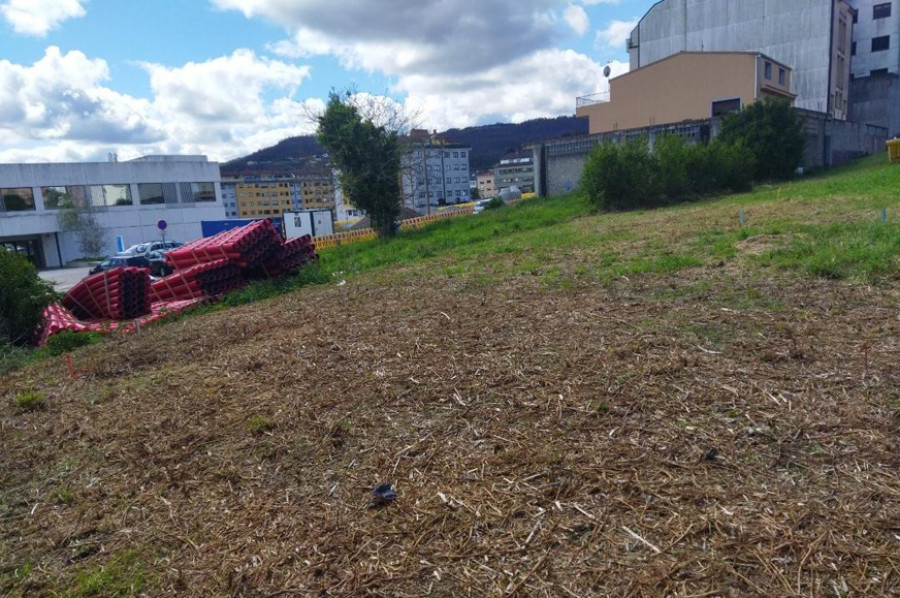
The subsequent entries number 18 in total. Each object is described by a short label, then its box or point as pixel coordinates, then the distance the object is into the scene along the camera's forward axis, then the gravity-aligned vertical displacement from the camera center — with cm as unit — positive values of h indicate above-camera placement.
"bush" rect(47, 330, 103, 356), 946 -202
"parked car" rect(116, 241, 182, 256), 3318 -212
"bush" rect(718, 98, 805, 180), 2502 +173
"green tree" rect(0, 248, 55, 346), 1066 -148
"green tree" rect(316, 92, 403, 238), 2188 +155
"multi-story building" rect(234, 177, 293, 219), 11362 +147
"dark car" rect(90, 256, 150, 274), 2705 -233
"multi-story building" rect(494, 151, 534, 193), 11281 +349
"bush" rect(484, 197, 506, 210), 3372 -76
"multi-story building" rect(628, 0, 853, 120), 3872 +961
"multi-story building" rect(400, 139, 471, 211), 10556 +343
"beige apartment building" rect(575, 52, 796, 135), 3319 +535
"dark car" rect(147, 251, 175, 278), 2779 -271
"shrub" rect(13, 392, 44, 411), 584 -180
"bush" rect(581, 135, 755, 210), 2069 +32
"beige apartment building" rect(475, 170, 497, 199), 12131 +145
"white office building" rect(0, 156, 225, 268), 4366 +100
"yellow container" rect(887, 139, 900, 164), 2631 +73
